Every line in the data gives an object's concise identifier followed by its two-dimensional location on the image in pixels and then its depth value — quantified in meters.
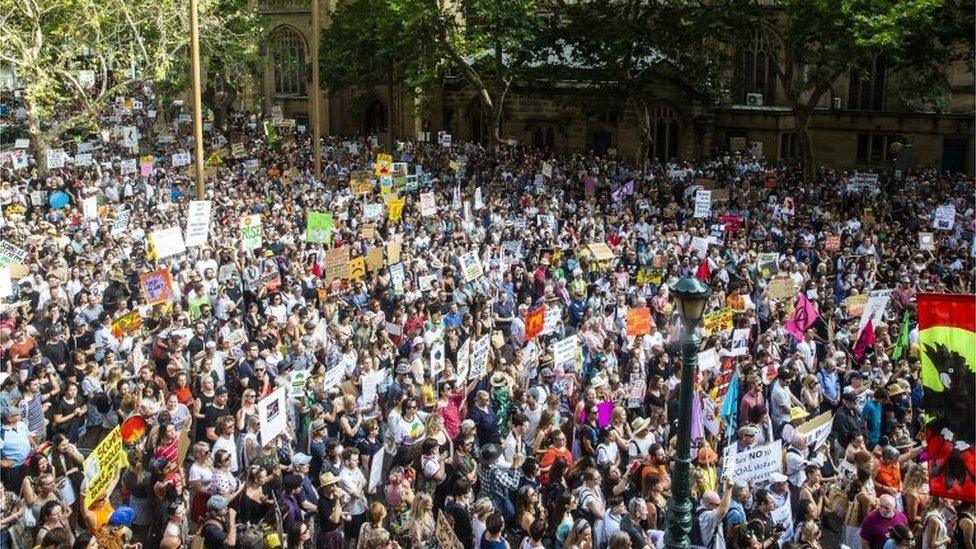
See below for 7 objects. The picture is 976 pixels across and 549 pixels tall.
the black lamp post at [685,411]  7.25
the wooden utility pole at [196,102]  19.78
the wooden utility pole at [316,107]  28.02
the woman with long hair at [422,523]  8.27
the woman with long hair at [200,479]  8.56
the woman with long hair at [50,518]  7.46
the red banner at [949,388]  6.50
